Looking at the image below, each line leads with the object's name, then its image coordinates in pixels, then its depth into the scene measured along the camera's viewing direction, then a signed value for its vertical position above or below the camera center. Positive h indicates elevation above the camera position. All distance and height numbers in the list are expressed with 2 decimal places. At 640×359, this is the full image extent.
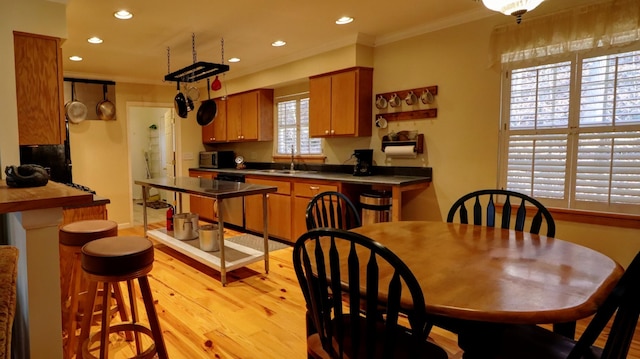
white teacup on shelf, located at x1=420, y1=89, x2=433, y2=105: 3.47 +0.53
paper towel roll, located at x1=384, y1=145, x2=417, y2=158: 3.56 +0.02
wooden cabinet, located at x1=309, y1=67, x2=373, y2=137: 3.88 +0.55
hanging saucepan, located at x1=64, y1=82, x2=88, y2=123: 4.98 +0.57
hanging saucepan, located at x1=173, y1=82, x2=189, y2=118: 3.86 +0.50
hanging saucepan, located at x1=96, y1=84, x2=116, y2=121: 5.27 +0.61
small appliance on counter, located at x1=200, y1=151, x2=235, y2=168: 5.90 -0.11
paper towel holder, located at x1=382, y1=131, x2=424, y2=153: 3.57 +0.10
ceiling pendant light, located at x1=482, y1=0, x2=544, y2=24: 1.53 +0.63
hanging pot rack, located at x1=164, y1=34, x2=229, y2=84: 3.32 +0.77
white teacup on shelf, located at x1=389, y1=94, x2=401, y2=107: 3.72 +0.54
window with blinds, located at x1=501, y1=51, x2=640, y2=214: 2.45 +0.15
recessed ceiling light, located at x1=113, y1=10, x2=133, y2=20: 2.96 +1.12
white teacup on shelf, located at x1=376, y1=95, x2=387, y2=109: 3.82 +0.53
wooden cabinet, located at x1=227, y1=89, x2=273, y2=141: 5.25 +0.54
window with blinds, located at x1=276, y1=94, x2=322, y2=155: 4.90 +0.34
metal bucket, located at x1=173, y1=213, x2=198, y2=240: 3.97 -0.82
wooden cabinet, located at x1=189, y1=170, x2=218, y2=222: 5.61 -0.84
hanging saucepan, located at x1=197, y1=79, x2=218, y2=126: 4.04 +0.44
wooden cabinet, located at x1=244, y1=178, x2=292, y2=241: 4.30 -0.72
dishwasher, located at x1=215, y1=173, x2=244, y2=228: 4.99 -0.78
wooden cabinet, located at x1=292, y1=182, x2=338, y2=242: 3.94 -0.52
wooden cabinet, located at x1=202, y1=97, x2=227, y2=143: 5.82 +0.40
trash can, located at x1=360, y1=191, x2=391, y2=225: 3.41 -0.51
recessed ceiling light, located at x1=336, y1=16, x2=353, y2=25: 3.21 +1.18
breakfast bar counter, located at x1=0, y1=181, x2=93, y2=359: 1.29 -0.42
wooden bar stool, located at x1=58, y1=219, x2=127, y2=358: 1.94 -0.51
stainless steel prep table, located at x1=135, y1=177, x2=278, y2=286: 3.04 -0.36
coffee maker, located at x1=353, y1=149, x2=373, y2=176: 3.94 -0.11
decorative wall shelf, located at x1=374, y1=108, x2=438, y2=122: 3.49 +0.38
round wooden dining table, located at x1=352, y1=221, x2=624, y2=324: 1.01 -0.41
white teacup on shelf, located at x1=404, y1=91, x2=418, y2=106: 3.60 +0.54
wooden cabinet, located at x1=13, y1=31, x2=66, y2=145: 2.52 +0.44
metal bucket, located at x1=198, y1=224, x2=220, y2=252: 3.54 -0.85
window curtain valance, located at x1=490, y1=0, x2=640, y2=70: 2.41 +0.87
